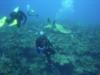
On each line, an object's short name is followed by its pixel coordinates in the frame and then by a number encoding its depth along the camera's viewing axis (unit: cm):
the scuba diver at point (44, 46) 396
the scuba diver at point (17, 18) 317
